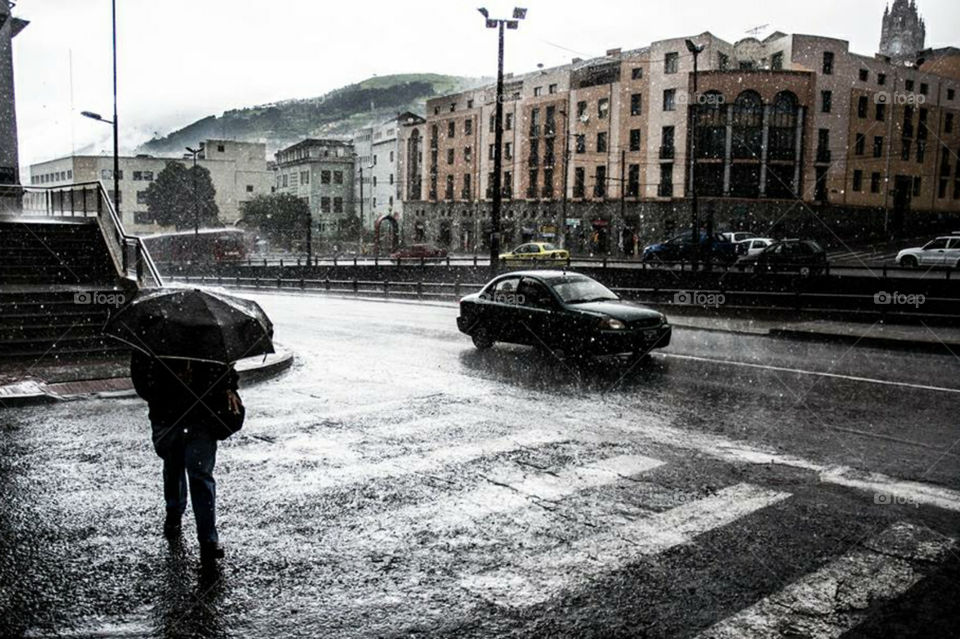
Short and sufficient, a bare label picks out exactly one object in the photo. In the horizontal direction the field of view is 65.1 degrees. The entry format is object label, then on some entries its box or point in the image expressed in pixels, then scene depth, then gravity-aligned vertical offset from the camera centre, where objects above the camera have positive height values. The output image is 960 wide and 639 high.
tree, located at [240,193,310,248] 94.31 +2.81
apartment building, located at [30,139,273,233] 101.88 +9.20
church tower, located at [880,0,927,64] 162.25 +46.79
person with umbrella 4.51 -0.79
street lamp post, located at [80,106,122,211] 33.41 +5.09
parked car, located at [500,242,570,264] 48.19 -0.63
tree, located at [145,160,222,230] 91.62 +5.45
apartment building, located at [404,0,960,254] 61.59 +8.87
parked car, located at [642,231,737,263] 38.25 -0.33
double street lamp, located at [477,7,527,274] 24.17 +3.47
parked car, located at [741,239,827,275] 29.75 -0.46
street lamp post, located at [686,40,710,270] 29.22 +0.90
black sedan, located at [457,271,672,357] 12.15 -1.28
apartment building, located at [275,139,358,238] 108.88 +8.85
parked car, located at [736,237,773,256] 41.44 -0.06
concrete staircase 13.02 -0.98
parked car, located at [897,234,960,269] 35.12 -0.40
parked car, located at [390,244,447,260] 58.50 -0.84
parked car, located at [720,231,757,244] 48.72 +0.51
